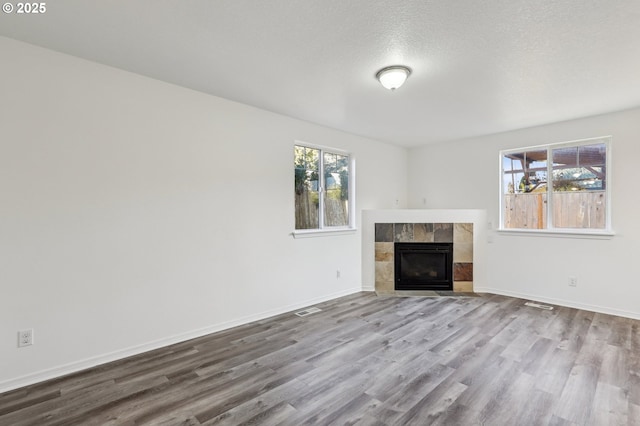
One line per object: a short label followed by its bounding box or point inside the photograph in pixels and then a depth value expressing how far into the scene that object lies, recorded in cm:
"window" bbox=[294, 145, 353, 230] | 430
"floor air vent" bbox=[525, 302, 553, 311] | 409
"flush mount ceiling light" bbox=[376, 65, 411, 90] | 261
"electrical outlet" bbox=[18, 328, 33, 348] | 227
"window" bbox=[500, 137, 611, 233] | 402
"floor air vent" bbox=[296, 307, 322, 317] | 388
